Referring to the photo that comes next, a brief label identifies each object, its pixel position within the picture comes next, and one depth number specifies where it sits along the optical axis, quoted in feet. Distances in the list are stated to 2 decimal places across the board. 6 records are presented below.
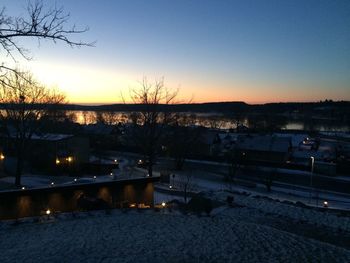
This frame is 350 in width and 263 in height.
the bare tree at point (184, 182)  103.58
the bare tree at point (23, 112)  93.56
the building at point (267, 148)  178.29
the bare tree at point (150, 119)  104.32
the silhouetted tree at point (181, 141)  155.63
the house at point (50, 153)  123.44
